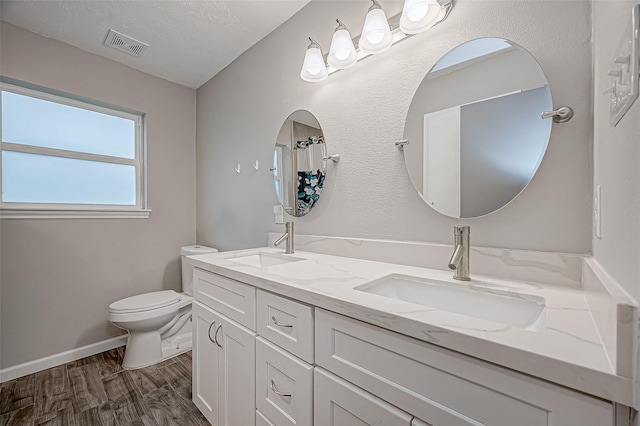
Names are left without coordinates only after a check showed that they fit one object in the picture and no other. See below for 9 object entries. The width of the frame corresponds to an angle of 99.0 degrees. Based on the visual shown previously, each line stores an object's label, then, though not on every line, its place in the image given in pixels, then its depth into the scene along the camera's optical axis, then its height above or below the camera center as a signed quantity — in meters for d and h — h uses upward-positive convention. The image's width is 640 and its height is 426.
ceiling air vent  1.96 +1.24
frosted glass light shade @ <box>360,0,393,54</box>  1.21 +0.80
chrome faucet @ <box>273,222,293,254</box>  1.63 -0.16
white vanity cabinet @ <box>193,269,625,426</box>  0.48 -0.42
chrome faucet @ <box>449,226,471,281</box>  0.91 -0.14
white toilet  1.88 -0.84
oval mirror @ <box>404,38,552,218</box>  0.92 +0.31
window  1.94 +0.42
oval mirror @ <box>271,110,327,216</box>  1.63 +0.30
